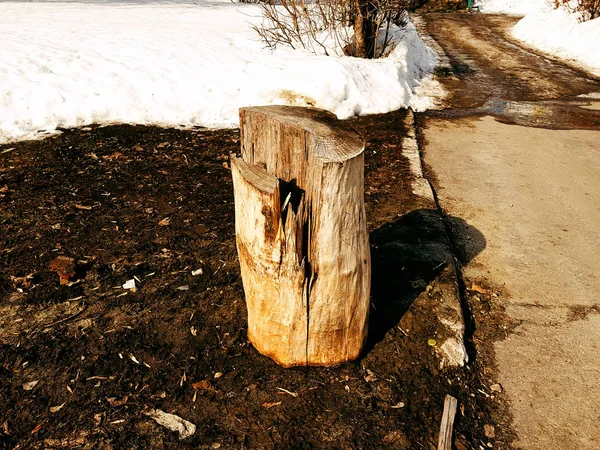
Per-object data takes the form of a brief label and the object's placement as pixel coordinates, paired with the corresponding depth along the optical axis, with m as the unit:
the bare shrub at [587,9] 13.14
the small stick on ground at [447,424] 2.30
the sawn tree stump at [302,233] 2.30
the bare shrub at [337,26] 8.16
